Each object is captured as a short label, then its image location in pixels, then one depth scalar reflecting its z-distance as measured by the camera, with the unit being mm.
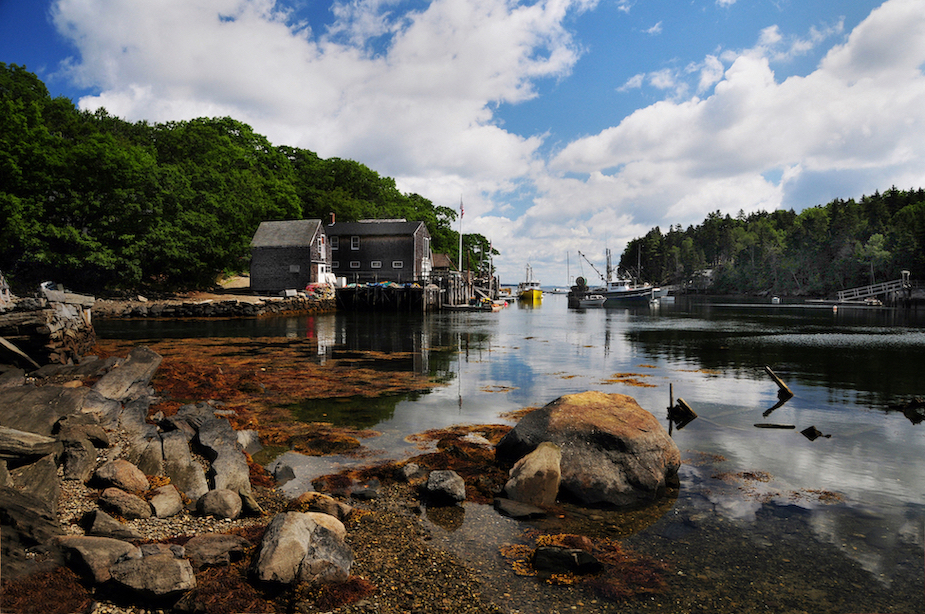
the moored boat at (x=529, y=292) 115250
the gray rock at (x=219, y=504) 6609
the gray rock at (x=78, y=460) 6824
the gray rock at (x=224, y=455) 7561
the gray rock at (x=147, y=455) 7660
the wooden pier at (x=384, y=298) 60406
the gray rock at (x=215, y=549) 5234
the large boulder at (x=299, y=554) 5082
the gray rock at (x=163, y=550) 5023
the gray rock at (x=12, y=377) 11020
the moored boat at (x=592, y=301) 91312
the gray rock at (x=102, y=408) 9168
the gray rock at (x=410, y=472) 8531
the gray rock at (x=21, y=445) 6102
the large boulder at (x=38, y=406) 7746
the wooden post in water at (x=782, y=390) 16094
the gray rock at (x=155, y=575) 4527
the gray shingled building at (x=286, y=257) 60594
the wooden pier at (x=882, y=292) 77944
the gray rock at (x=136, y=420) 9031
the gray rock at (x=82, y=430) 7557
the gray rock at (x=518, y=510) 7266
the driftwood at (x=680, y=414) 13343
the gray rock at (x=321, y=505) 6938
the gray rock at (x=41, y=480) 5871
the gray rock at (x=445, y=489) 7641
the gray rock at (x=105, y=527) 5445
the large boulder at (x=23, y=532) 4711
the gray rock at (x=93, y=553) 4707
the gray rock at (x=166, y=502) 6414
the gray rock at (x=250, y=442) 9977
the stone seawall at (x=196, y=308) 44094
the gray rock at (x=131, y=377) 11743
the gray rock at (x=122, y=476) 6758
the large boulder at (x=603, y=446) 7977
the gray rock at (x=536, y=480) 7824
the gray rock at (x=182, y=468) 7363
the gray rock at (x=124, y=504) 6133
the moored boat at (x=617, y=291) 99625
